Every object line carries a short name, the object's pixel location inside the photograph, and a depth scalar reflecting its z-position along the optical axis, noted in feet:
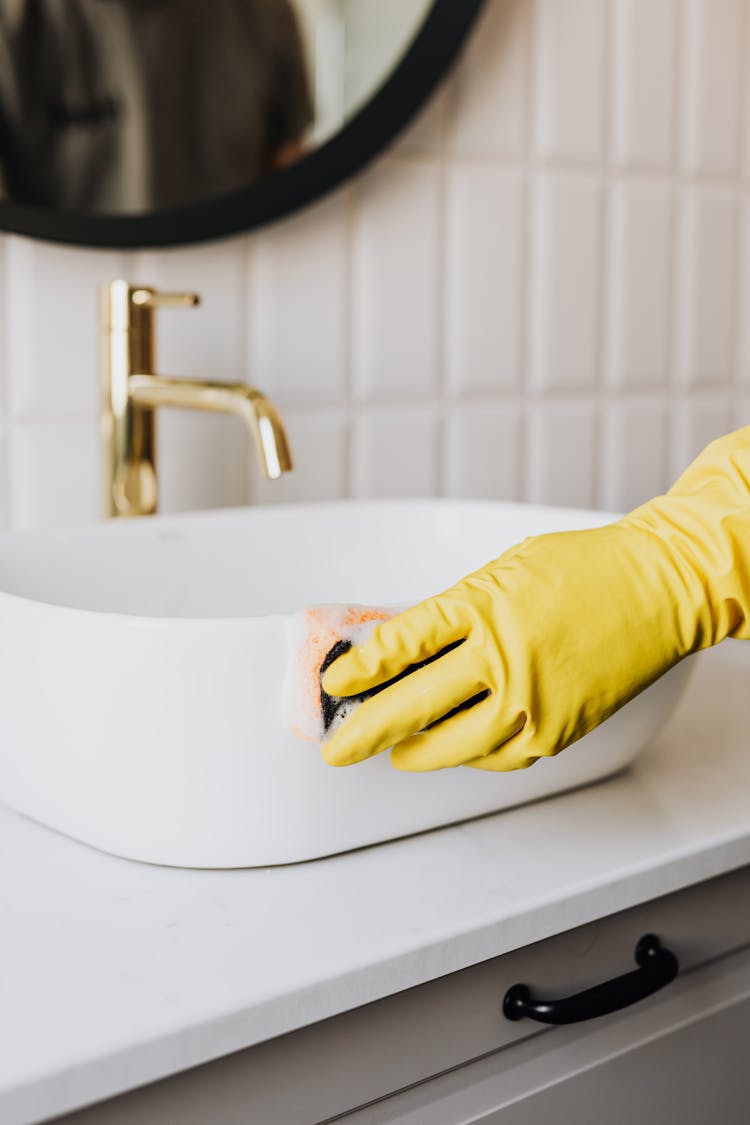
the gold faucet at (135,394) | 2.73
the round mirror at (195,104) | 2.88
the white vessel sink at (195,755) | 1.54
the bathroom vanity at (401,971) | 1.37
